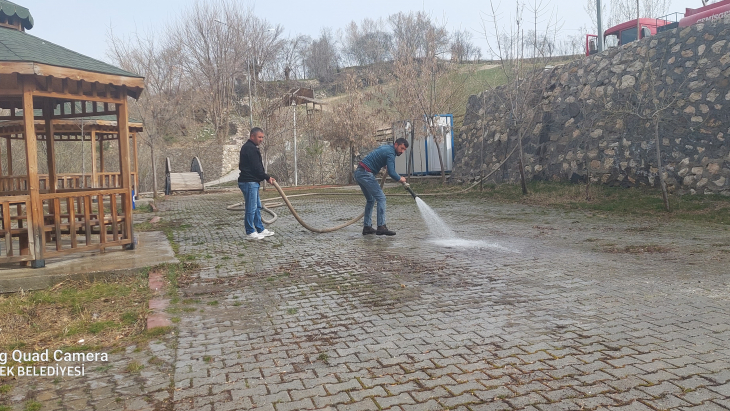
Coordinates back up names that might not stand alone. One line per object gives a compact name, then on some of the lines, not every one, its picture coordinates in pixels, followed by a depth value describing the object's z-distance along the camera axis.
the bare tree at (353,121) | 28.88
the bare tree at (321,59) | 75.00
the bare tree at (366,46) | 74.94
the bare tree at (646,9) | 28.83
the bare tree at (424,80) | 21.23
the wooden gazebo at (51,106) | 6.76
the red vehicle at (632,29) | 21.86
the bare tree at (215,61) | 40.25
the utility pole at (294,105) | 29.52
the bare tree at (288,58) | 46.03
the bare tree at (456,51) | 22.11
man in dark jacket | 9.30
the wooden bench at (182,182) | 24.75
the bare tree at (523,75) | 16.48
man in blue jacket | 9.66
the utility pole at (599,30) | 18.39
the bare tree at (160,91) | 23.75
